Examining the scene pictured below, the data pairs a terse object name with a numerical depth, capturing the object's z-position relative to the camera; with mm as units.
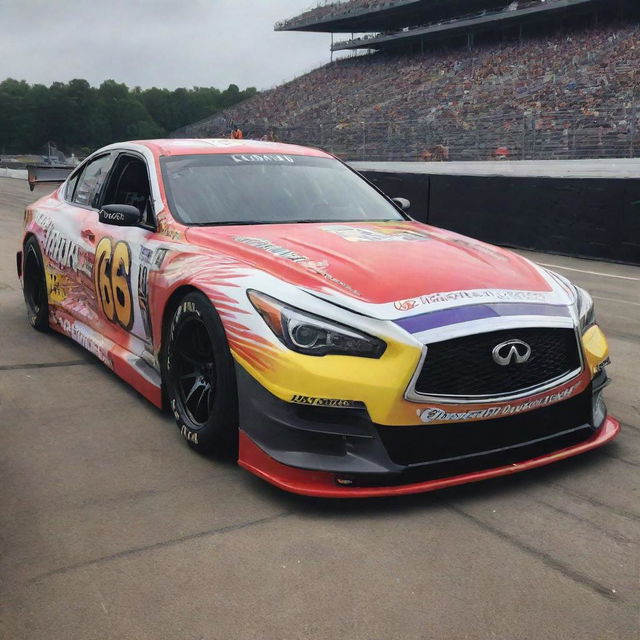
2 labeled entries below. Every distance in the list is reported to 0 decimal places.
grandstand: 22906
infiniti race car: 3135
